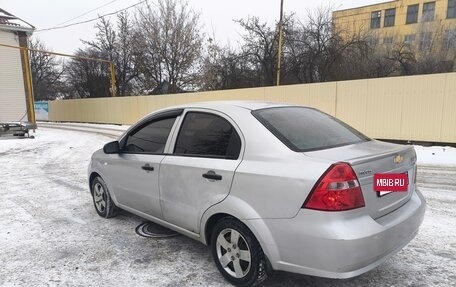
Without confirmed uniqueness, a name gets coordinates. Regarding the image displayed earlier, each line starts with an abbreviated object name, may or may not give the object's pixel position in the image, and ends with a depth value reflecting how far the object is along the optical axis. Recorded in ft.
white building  72.90
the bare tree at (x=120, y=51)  129.08
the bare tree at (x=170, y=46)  111.14
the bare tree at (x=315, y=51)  84.94
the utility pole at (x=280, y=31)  69.71
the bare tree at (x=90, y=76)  140.51
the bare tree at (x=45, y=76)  172.45
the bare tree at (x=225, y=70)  94.22
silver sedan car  8.37
